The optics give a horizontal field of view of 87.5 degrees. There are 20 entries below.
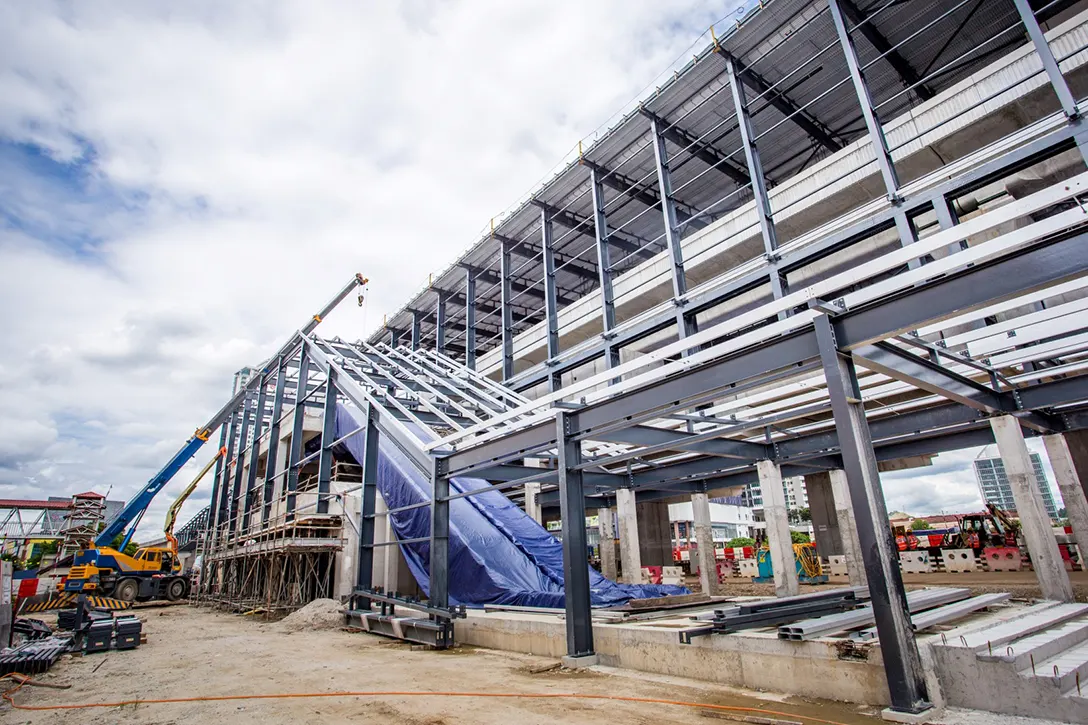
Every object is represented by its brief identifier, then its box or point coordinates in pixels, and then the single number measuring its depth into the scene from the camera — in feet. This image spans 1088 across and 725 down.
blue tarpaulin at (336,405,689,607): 42.80
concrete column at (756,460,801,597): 44.91
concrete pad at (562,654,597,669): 26.71
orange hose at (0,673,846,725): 20.27
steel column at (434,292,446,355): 113.60
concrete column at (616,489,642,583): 60.13
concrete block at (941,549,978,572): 70.49
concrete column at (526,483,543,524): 66.49
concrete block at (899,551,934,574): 72.13
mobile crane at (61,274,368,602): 77.97
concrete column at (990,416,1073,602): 31.01
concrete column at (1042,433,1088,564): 37.24
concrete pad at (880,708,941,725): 15.69
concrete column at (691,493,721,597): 55.98
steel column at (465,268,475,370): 102.42
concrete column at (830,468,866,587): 48.96
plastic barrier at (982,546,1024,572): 67.05
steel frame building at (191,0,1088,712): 19.90
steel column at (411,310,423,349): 122.42
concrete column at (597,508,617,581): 70.69
